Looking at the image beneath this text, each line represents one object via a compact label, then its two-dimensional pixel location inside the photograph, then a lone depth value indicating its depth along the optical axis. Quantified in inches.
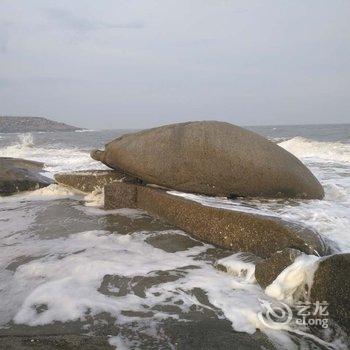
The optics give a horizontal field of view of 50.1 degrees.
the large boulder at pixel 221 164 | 173.8
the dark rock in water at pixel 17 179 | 245.6
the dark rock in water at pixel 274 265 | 96.9
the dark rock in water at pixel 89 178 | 225.1
